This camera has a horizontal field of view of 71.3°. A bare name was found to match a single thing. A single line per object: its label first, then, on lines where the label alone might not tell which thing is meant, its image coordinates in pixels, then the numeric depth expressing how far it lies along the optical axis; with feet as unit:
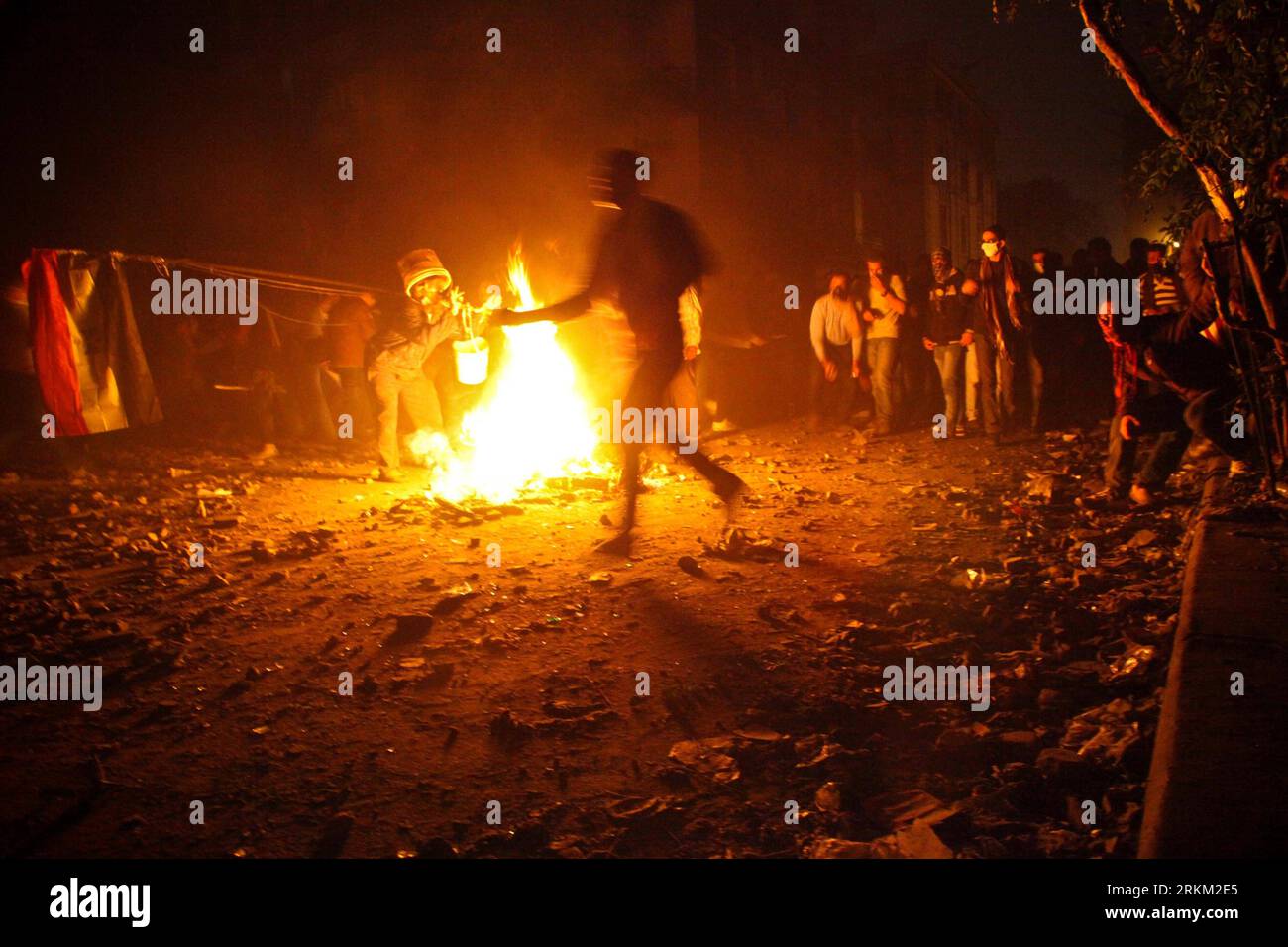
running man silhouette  17.98
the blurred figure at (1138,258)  34.83
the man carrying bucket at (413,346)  29.32
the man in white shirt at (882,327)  33.99
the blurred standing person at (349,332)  33.99
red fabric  29.53
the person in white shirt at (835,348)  35.35
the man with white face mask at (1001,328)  31.09
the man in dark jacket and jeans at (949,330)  32.89
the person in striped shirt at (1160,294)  20.61
